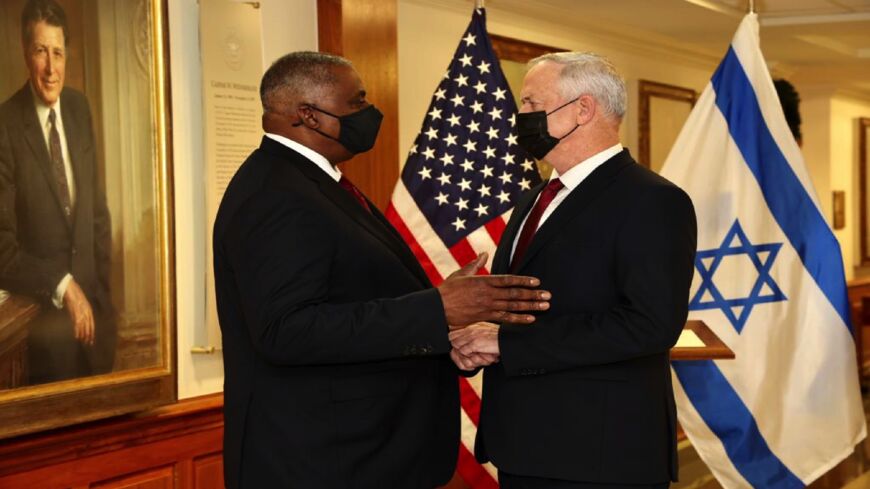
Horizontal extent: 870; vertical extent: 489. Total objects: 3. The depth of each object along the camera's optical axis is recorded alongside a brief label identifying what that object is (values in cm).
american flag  391
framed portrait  297
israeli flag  414
